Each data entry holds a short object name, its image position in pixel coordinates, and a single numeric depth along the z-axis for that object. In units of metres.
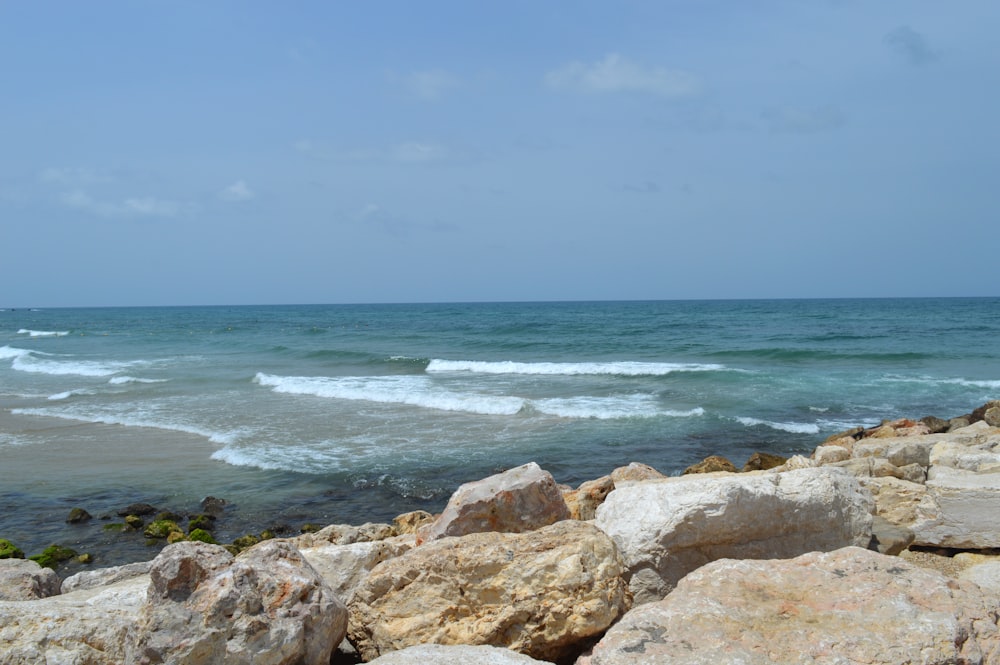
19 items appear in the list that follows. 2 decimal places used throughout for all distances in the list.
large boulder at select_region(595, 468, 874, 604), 4.63
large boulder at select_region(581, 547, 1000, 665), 3.16
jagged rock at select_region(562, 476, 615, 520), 7.43
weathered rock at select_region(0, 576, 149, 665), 3.59
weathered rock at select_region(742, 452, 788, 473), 11.53
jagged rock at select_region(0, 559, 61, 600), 5.28
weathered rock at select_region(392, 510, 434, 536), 9.02
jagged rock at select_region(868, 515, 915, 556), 5.52
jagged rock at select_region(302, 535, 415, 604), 5.10
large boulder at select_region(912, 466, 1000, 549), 5.77
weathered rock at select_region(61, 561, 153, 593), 6.21
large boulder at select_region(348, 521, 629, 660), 4.00
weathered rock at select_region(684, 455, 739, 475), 10.73
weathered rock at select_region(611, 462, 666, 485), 8.62
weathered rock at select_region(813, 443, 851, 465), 10.42
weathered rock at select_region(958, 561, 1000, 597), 4.70
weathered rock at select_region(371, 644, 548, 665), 3.43
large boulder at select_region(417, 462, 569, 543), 5.52
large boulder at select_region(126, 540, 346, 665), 3.50
